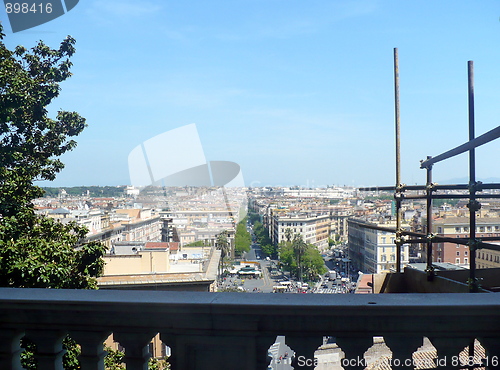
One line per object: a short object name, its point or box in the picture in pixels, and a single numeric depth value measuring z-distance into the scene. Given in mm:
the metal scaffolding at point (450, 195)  2704
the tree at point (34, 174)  4062
